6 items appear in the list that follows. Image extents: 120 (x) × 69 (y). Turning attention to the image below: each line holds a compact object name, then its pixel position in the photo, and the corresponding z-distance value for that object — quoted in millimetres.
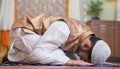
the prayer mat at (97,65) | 1997
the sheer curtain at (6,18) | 5352
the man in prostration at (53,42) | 2083
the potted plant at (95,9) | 6670
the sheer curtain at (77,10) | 5560
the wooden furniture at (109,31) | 6457
